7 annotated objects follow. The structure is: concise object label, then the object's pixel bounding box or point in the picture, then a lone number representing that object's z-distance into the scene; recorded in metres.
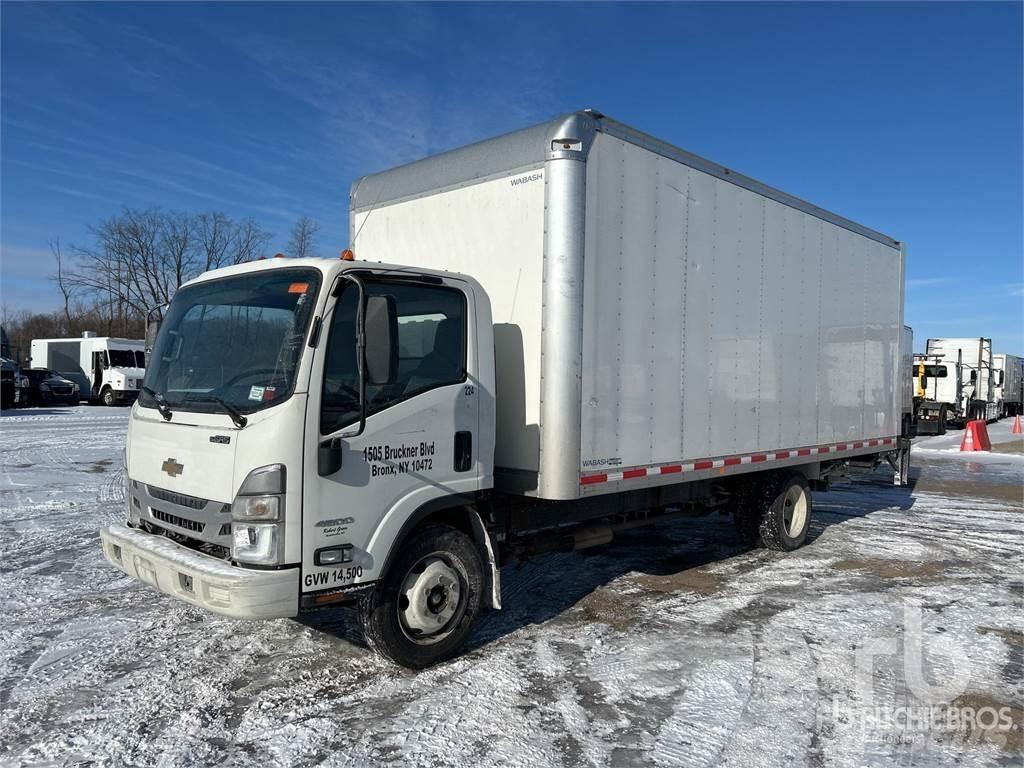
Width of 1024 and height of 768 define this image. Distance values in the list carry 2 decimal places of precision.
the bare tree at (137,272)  51.75
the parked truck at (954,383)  28.70
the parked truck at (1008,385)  36.31
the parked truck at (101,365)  33.31
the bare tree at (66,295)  61.62
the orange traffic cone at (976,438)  21.12
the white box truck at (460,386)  4.28
